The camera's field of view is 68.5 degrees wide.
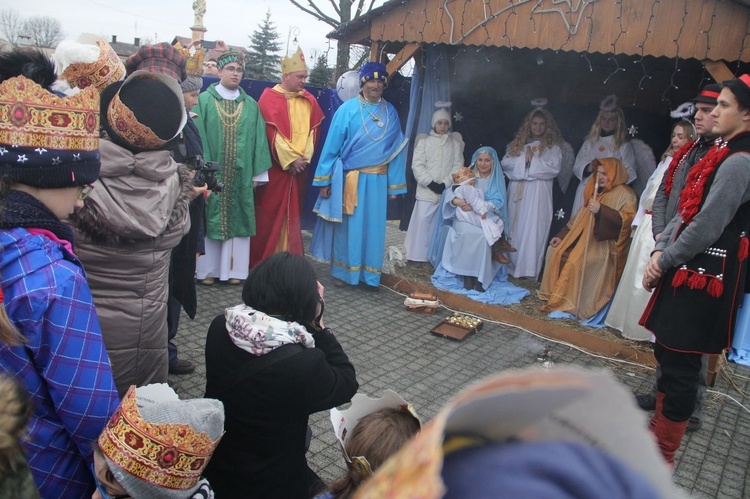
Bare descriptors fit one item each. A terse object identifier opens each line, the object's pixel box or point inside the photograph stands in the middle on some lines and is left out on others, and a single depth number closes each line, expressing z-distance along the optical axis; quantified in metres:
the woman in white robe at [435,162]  6.54
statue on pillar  19.47
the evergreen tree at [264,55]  29.88
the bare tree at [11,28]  26.13
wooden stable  4.32
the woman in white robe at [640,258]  4.84
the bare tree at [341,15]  9.41
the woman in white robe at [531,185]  6.36
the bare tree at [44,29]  31.62
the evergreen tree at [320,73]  15.88
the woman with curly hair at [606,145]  5.91
